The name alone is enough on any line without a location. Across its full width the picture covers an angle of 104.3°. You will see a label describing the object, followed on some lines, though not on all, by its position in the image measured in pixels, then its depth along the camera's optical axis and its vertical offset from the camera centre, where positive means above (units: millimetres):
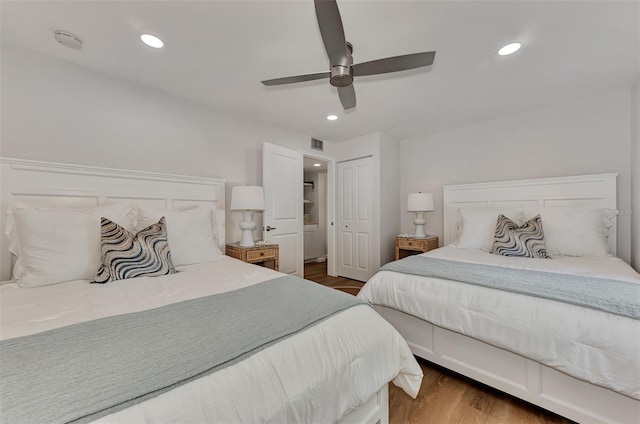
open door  3262 +96
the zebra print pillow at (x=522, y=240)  2332 -299
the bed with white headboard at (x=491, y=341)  1290 -900
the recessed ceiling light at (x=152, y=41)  1782 +1241
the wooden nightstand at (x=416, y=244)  3538 -504
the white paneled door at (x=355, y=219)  4040 -166
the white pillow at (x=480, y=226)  2791 -200
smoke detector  1744 +1237
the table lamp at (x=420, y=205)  3617 +63
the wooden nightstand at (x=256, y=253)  2768 -500
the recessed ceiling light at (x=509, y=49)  1851 +1223
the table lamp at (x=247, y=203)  2793 +77
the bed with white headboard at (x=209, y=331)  673 -474
